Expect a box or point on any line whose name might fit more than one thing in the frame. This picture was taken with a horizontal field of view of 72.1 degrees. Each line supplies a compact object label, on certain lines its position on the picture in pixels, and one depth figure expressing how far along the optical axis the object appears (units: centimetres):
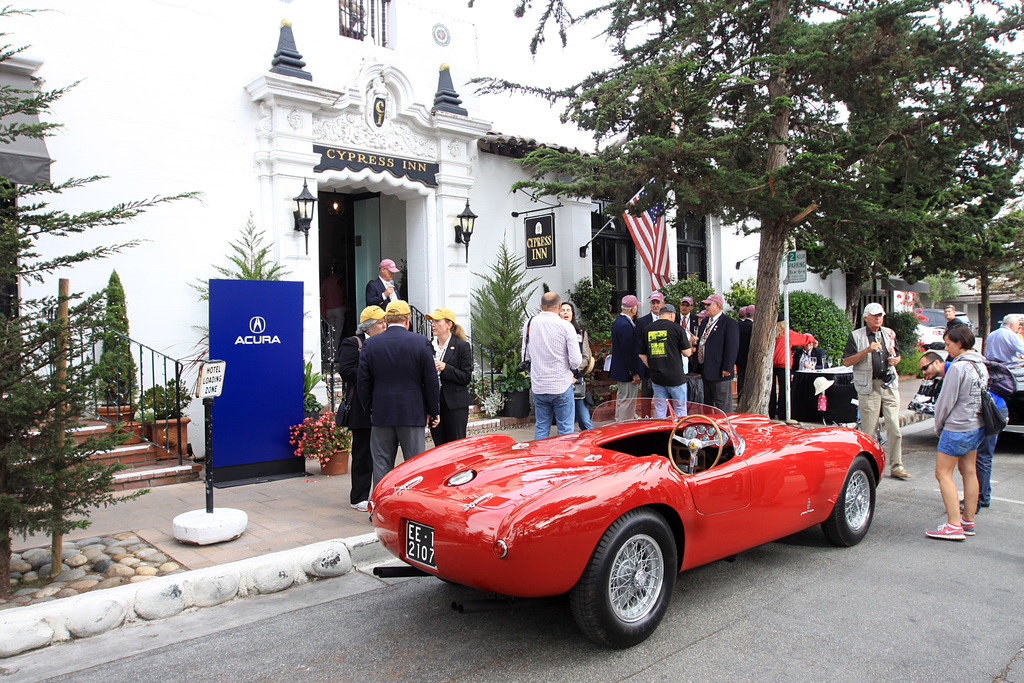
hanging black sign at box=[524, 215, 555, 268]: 1172
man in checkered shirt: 714
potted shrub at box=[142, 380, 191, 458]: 777
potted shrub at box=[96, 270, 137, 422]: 715
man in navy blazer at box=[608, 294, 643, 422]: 920
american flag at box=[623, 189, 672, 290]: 1270
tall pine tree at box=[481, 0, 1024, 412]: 789
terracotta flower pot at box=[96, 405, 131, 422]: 783
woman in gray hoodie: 532
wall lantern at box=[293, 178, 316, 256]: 938
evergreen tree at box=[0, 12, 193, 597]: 402
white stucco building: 826
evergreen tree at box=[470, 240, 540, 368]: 1111
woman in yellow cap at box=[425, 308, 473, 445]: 636
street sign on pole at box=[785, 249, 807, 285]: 977
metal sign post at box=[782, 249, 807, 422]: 975
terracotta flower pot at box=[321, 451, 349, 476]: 762
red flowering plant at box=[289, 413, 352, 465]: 736
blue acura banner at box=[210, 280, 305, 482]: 684
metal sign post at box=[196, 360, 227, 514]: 527
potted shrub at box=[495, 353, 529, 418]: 1076
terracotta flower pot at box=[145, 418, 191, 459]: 773
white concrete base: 506
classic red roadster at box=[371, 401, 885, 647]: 329
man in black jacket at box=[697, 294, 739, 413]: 912
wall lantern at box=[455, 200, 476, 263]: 1109
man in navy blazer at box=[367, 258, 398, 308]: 884
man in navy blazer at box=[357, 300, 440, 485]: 558
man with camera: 771
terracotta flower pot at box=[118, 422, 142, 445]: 757
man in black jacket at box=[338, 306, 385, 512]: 605
